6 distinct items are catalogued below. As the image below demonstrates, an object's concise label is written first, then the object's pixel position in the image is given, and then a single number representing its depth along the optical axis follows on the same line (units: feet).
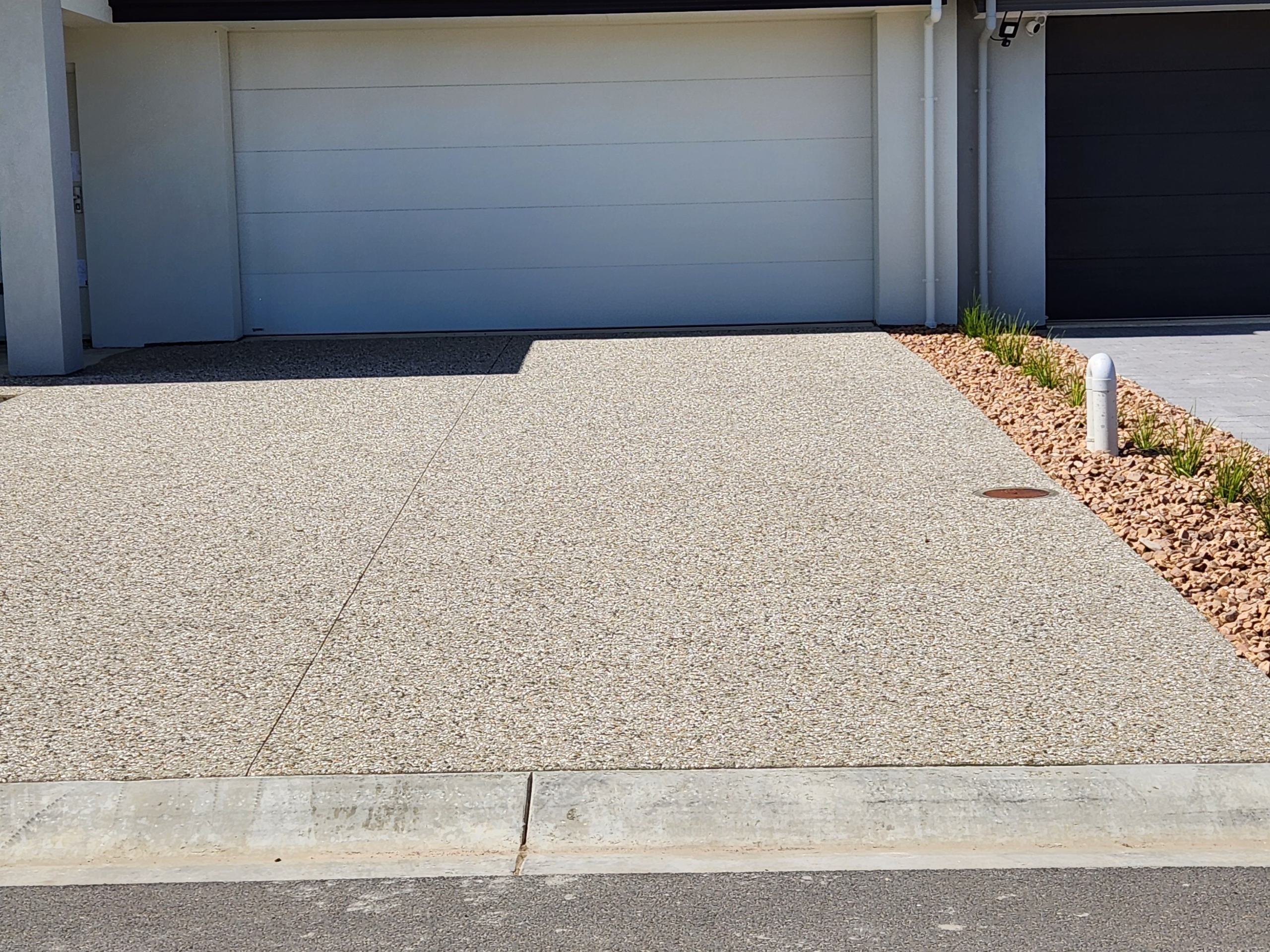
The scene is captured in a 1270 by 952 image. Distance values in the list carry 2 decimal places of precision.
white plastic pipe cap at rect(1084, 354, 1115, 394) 28.73
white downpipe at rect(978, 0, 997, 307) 48.65
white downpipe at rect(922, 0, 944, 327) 47.24
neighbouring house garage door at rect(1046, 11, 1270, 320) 49.80
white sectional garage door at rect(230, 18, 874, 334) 49.03
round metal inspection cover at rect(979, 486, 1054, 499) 26.32
